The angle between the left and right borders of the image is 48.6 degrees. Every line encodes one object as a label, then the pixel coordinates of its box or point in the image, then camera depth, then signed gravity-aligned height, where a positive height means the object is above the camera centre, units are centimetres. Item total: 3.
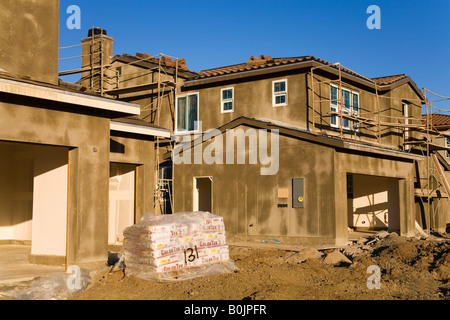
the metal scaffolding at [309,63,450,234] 2055 +317
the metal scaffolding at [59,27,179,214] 2291 +552
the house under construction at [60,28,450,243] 1848 +252
